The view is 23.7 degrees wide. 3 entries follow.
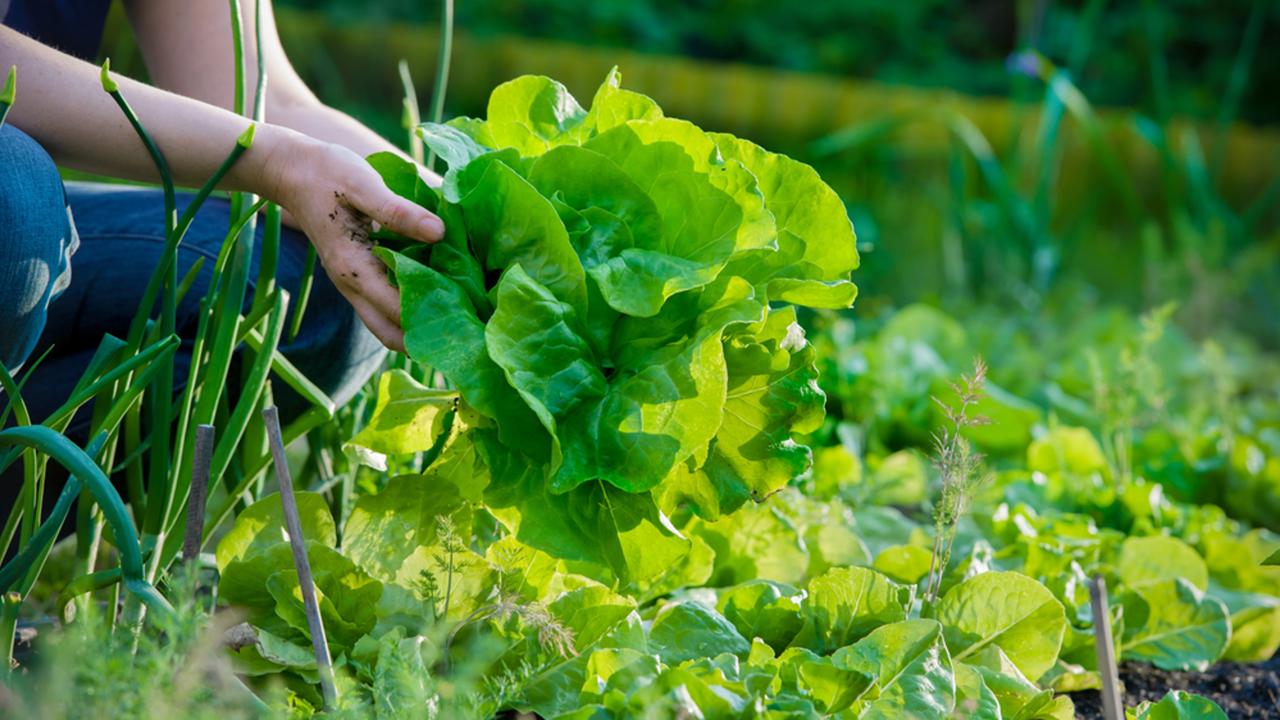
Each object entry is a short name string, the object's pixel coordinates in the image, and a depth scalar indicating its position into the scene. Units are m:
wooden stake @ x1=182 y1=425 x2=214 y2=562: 1.71
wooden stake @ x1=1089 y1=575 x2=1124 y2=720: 1.65
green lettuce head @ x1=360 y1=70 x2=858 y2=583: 1.75
